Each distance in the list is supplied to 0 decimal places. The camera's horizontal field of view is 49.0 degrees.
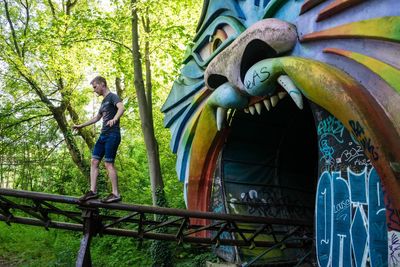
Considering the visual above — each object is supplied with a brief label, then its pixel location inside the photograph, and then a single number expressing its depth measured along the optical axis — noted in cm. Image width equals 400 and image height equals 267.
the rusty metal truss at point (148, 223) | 527
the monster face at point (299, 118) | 419
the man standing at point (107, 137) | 530
